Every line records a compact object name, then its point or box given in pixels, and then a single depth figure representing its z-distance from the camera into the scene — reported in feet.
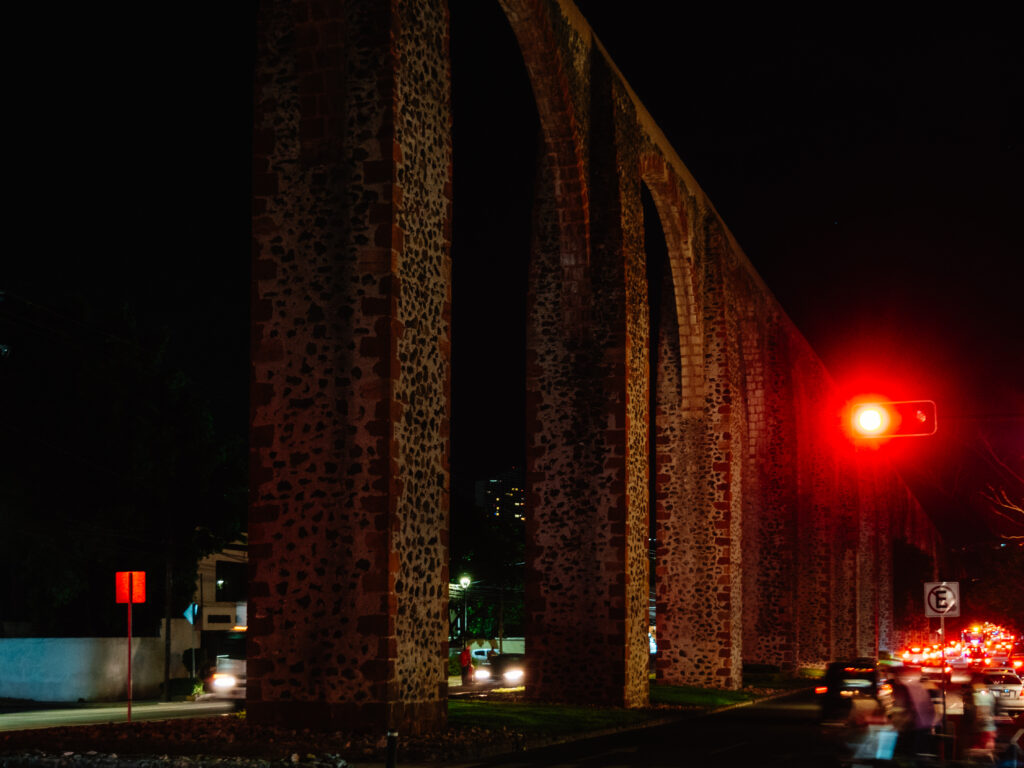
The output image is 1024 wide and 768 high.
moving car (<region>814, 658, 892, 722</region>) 71.46
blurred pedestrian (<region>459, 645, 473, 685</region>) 153.07
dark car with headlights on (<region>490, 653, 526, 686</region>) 146.30
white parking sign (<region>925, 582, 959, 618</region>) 73.67
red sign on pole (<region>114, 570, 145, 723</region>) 75.20
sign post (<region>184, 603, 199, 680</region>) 173.22
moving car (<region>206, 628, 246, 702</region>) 114.83
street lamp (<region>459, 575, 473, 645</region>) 238.31
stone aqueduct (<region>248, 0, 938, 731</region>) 52.65
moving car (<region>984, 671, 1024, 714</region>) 101.40
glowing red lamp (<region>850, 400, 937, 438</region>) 49.52
